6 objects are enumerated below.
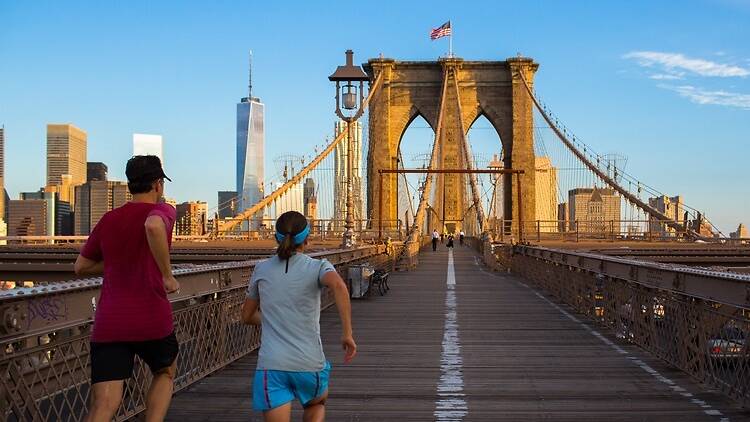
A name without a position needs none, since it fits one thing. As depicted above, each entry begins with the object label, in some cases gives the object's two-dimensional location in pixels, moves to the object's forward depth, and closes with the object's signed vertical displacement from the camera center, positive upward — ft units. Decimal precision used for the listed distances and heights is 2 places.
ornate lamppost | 71.87 +11.78
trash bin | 60.39 -3.08
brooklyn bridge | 18.61 -4.29
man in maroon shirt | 15.55 -0.90
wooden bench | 64.11 -3.45
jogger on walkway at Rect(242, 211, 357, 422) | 15.28 -1.53
